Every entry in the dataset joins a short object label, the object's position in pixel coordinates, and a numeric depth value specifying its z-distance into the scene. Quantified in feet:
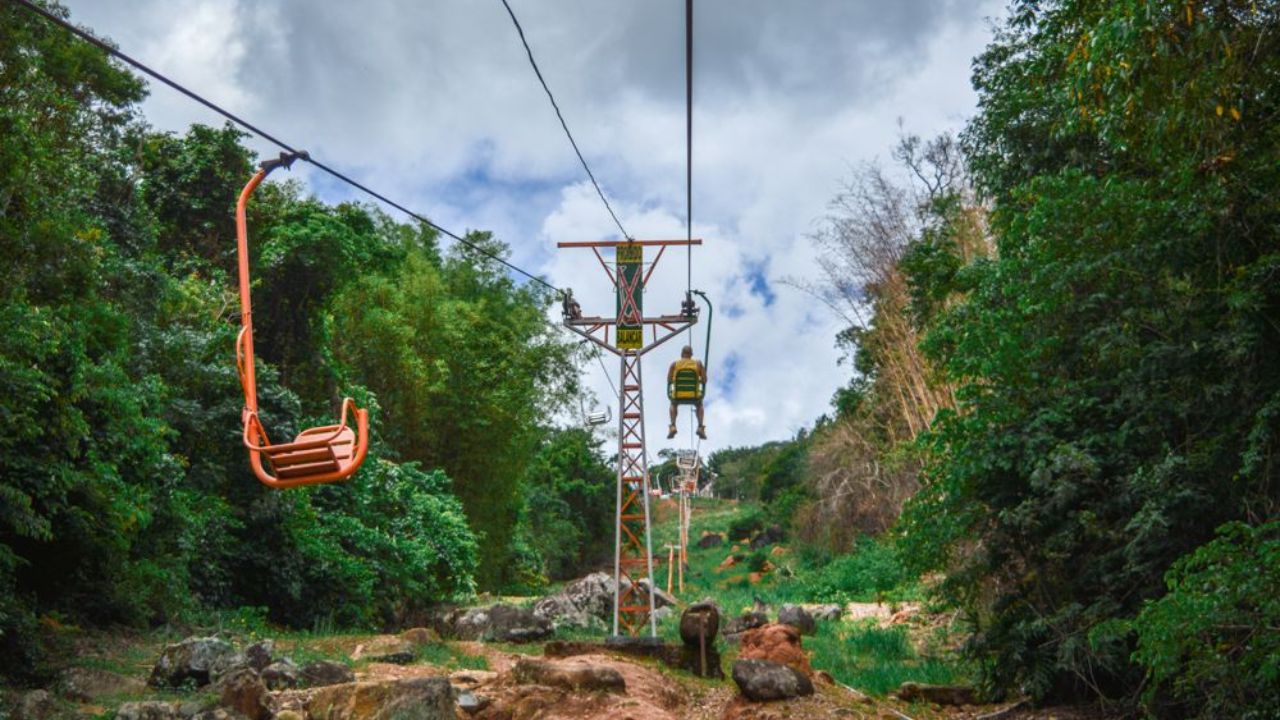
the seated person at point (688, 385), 59.36
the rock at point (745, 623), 61.33
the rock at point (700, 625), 39.19
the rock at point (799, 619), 61.46
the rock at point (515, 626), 56.70
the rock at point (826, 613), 68.80
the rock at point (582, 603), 71.56
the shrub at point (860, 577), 80.03
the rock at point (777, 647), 38.36
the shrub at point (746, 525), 177.68
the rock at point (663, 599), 85.81
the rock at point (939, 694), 38.58
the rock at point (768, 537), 160.25
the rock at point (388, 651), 41.93
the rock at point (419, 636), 49.73
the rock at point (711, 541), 194.80
